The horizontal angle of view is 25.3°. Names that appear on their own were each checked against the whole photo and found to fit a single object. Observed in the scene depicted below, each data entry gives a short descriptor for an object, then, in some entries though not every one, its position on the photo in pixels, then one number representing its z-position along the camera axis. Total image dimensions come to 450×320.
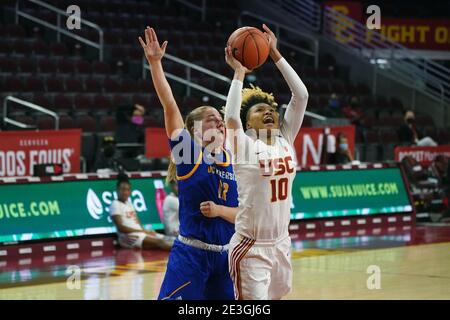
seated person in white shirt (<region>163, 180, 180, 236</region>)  14.70
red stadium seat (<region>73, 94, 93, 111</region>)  20.14
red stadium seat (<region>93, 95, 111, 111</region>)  20.38
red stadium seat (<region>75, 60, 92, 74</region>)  21.55
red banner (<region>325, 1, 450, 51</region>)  27.56
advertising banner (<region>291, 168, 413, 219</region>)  17.02
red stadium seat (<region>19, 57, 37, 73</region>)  20.69
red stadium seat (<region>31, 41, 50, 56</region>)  21.60
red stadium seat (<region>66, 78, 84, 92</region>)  20.67
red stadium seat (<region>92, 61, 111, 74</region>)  21.94
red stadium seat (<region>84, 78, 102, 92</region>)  20.94
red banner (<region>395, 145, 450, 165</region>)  19.20
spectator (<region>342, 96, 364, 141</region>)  22.36
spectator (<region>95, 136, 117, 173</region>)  16.47
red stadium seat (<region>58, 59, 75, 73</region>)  21.33
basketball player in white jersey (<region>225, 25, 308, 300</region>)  6.59
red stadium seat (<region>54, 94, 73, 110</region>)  19.88
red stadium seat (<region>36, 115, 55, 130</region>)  18.30
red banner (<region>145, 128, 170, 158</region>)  16.59
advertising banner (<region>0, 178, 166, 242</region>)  13.73
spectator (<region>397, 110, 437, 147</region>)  21.50
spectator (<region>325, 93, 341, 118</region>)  22.51
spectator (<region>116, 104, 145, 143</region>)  18.25
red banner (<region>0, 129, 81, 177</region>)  14.87
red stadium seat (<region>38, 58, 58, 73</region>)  21.03
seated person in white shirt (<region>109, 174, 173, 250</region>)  14.37
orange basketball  6.84
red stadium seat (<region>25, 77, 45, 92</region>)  20.09
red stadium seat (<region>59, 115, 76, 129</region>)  18.72
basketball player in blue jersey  6.62
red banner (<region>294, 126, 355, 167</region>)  17.89
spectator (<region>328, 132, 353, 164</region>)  18.23
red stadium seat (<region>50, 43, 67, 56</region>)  21.94
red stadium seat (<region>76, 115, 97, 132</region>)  18.94
